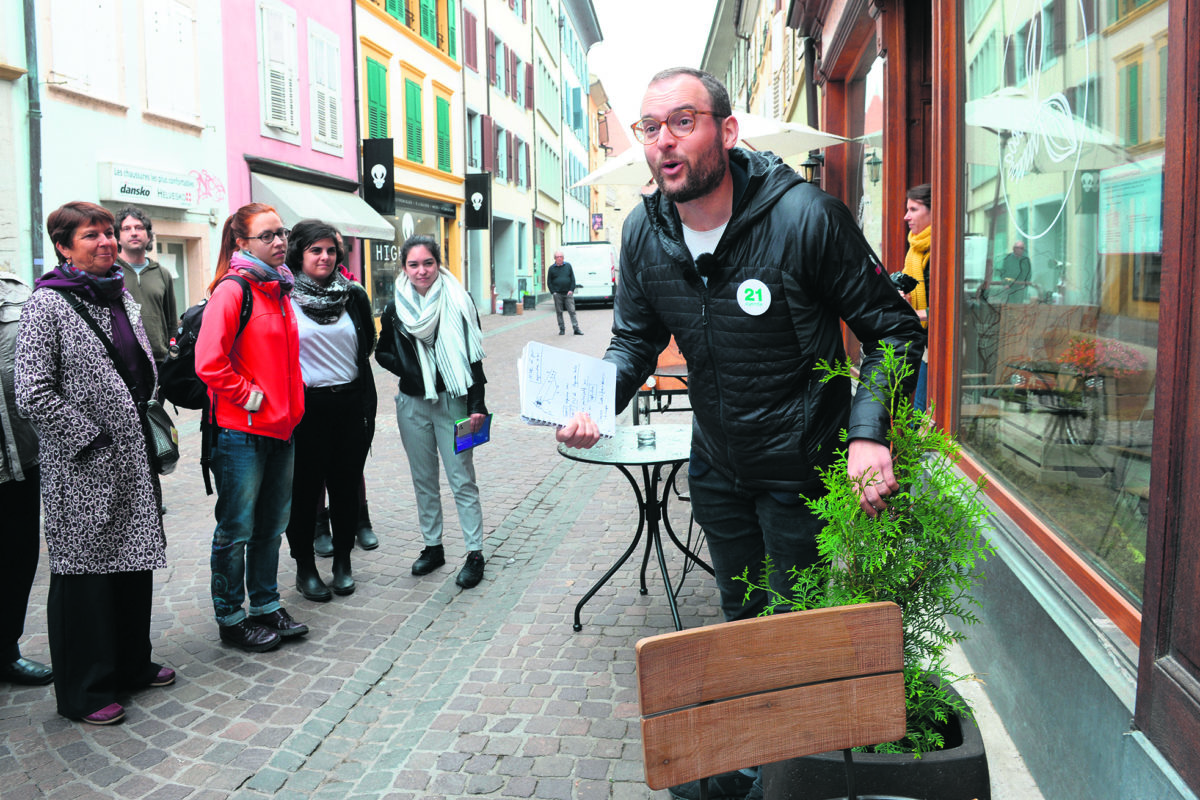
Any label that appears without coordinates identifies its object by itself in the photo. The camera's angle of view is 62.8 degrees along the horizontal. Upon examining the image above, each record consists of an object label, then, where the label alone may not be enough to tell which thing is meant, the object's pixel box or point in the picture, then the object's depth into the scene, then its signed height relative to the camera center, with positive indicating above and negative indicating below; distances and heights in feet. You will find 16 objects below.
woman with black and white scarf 15.96 -1.22
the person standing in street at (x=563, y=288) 70.44 +2.64
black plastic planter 6.69 -3.11
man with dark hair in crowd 22.08 +1.14
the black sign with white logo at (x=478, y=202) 88.74 +11.24
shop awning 52.54 +7.07
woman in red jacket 13.05 -1.14
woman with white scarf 16.57 -0.88
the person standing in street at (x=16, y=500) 12.08 -2.15
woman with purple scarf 11.16 -1.41
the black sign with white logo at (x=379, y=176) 66.13 +10.21
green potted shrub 6.77 -1.77
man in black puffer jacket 7.69 +0.17
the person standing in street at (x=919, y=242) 18.15 +1.48
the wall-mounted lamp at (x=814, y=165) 39.68 +6.51
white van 104.78 +5.56
